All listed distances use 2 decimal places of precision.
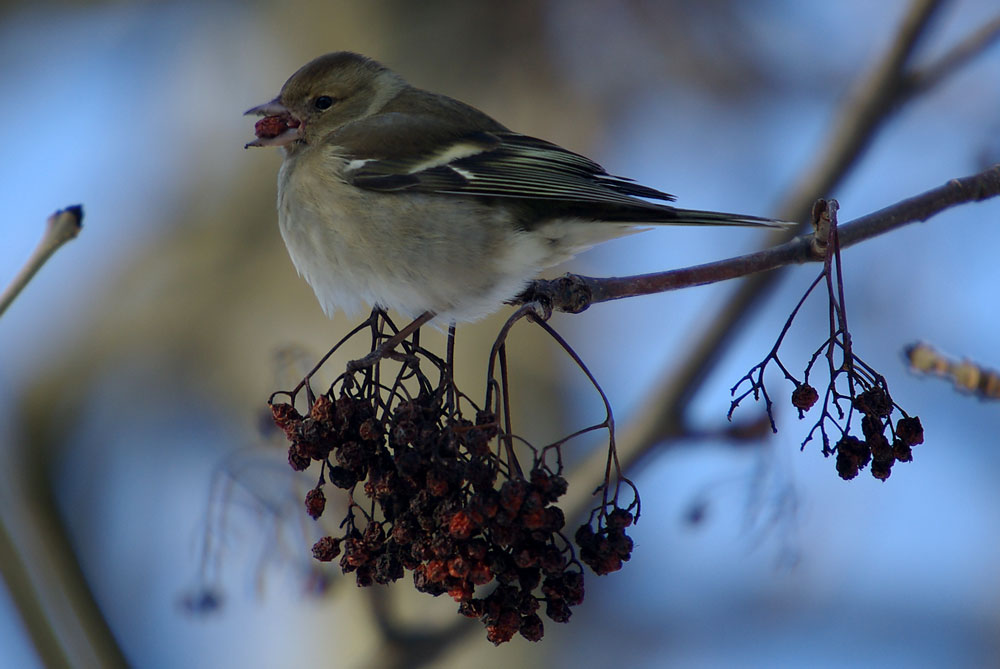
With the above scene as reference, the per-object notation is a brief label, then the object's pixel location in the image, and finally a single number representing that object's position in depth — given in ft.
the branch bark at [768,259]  15.80
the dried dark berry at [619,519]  14.01
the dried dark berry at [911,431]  14.30
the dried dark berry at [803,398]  14.57
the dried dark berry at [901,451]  14.24
